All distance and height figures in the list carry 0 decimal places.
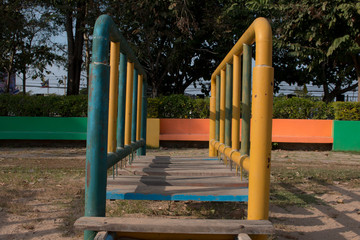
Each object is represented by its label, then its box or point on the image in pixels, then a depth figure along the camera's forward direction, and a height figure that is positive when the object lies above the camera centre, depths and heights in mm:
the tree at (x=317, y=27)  10117 +3216
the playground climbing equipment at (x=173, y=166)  1390 -239
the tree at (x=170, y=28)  11484 +3495
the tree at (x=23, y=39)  11586 +2941
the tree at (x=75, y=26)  11771 +3380
